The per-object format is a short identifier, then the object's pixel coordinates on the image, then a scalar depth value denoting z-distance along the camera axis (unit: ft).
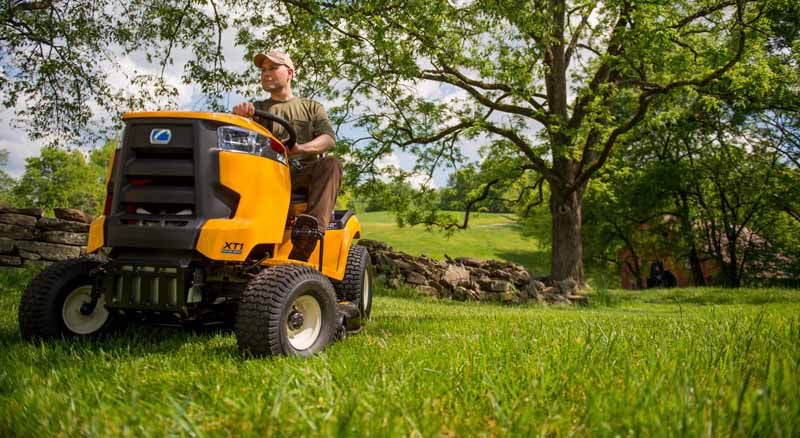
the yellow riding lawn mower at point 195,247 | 8.93
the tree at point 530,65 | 24.35
